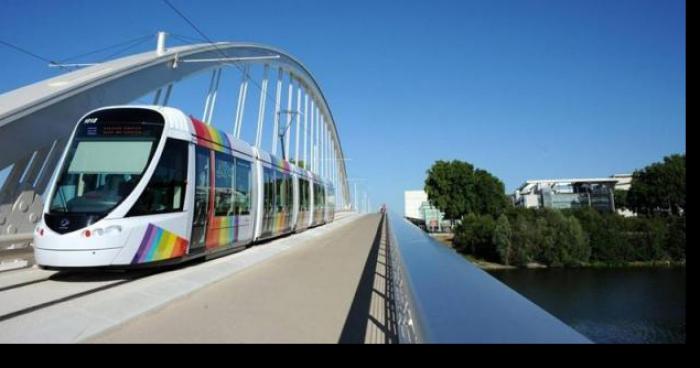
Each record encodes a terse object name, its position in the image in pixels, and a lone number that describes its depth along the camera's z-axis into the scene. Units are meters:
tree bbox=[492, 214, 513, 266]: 41.00
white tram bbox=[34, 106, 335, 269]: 6.33
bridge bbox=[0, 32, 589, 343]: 2.05
